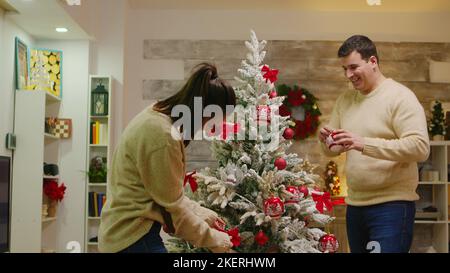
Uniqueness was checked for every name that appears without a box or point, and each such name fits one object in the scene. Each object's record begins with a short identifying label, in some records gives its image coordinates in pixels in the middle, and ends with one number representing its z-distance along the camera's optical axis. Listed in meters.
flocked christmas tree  2.83
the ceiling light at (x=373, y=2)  5.30
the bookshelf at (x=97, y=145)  5.01
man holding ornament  2.16
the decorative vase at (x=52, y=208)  4.79
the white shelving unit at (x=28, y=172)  4.19
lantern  5.08
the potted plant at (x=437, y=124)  5.41
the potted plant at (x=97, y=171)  5.00
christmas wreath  5.47
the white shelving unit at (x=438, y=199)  5.31
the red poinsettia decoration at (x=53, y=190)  4.70
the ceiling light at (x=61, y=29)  4.52
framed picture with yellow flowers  4.46
